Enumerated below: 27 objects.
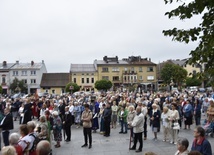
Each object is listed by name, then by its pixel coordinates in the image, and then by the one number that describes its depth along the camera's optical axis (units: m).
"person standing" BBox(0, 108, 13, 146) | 12.23
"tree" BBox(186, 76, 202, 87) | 77.43
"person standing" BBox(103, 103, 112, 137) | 15.22
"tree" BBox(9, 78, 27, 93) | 73.56
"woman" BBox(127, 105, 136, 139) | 13.12
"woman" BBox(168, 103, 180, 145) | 12.85
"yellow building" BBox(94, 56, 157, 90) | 82.94
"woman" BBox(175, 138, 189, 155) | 6.05
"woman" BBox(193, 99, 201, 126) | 17.33
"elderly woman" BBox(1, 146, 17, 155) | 5.16
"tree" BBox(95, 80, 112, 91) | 71.56
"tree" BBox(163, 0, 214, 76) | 6.25
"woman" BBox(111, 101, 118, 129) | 17.77
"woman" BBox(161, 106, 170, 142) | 13.12
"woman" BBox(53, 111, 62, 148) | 12.49
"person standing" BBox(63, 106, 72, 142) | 14.12
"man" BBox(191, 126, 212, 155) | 6.46
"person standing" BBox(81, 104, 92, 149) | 12.43
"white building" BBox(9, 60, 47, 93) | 80.81
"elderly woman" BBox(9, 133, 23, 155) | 6.54
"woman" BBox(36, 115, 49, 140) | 9.36
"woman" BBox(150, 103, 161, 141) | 13.62
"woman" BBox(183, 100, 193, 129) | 16.45
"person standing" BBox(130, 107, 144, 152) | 11.52
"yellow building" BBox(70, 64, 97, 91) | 83.25
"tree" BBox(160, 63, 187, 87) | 66.62
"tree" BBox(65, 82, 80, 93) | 67.00
